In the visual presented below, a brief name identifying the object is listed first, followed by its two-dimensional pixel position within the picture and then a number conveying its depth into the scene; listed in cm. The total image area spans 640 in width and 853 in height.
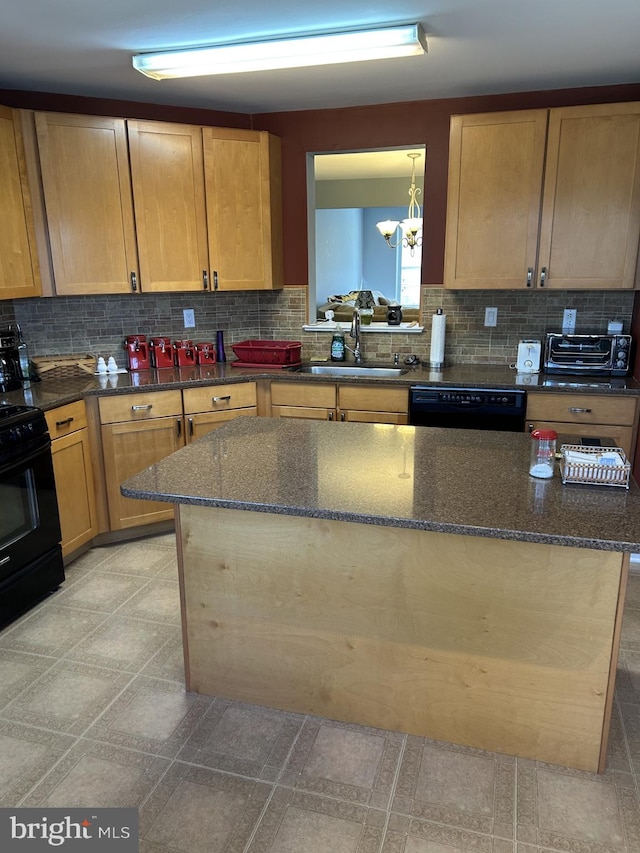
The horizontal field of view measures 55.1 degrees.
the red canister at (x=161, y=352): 395
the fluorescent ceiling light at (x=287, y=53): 250
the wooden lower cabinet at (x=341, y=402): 350
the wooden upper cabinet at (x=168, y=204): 347
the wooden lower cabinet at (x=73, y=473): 306
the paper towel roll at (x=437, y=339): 379
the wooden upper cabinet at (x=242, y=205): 366
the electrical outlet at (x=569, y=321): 371
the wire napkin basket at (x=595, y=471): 182
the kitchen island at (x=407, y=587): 172
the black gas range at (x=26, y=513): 264
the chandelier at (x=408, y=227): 707
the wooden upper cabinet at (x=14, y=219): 310
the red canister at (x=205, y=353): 408
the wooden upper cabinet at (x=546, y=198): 319
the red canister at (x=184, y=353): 401
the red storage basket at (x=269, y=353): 392
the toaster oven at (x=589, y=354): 350
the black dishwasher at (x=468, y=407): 329
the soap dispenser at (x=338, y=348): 408
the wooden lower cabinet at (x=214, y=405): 358
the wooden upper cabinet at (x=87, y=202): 326
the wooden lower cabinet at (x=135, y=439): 337
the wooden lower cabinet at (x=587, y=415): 321
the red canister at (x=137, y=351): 388
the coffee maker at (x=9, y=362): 327
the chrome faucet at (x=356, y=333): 403
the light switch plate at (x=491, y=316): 383
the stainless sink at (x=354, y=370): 387
